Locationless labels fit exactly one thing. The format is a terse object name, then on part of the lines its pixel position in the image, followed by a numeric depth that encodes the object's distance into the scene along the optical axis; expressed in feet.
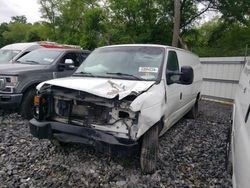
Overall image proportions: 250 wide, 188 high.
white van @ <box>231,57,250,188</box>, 5.31
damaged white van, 9.98
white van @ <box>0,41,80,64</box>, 32.35
